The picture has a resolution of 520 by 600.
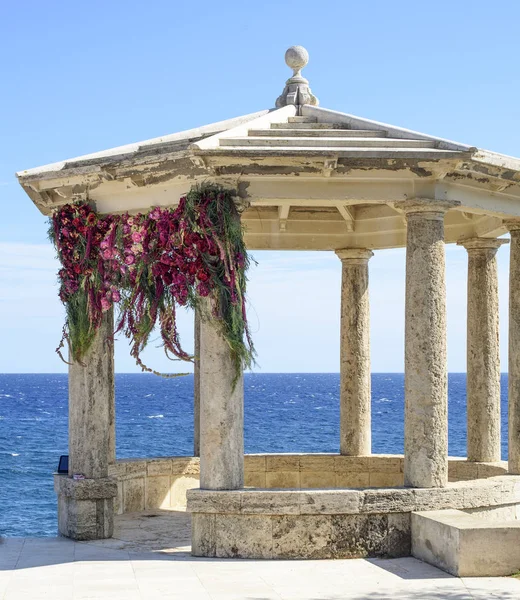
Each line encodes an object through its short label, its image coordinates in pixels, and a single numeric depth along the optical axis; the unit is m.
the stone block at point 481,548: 10.99
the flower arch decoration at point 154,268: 12.29
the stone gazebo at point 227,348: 12.08
